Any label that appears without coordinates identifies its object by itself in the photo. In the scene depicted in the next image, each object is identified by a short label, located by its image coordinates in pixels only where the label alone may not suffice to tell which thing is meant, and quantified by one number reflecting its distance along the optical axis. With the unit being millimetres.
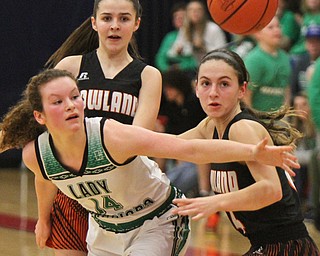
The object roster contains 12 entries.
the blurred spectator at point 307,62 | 12922
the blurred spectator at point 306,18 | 14074
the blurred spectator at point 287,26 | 15473
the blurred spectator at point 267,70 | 12372
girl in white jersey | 6520
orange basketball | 9444
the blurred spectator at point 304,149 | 13096
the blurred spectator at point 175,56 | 16337
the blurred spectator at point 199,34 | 15836
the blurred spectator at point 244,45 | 13314
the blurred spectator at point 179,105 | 15348
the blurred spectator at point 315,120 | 11814
